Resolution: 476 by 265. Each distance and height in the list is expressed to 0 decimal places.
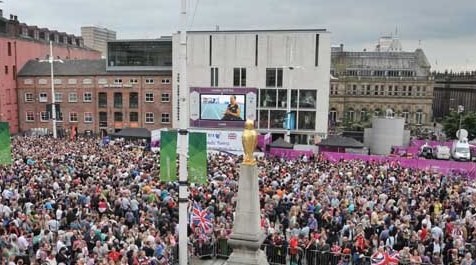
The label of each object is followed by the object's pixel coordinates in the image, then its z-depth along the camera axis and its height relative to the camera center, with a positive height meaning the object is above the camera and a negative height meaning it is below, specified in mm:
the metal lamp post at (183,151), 11672 -1345
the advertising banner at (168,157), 13492 -1701
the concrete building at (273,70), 48219 +2948
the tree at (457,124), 67250 -3190
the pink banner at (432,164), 27625 -3776
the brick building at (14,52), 53625 +5221
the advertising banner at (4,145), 16797 -1764
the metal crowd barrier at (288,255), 14227 -4828
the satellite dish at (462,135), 44669 -3089
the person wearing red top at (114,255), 12495 -4155
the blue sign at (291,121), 47719 -2227
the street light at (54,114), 41425 -1600
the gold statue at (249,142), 10625 -960
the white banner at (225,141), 34594 -3066
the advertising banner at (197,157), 13125 -1632
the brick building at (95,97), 53719 -88
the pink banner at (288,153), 33666 -3810
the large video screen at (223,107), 44188 -808
